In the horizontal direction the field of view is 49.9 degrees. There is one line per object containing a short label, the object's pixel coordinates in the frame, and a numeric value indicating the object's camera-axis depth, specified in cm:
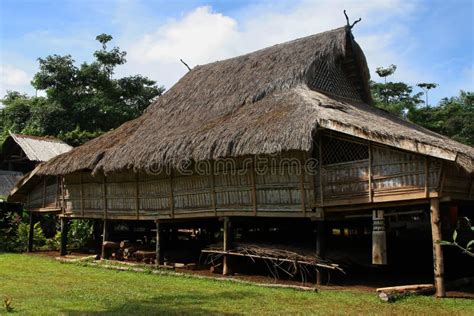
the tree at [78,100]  3312
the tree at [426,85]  4288
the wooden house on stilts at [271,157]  1009
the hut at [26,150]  2341
